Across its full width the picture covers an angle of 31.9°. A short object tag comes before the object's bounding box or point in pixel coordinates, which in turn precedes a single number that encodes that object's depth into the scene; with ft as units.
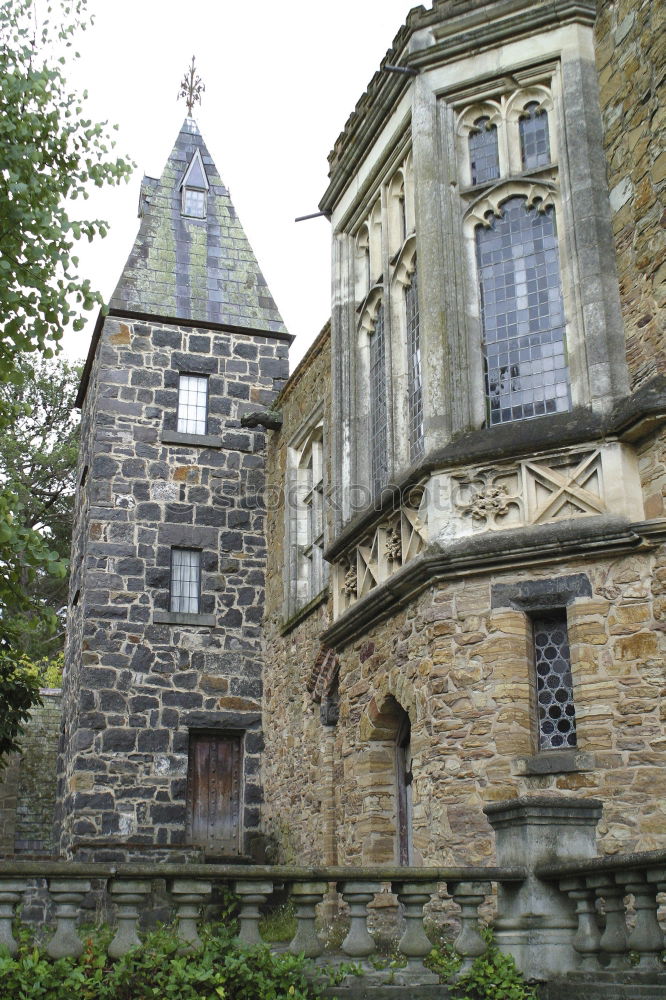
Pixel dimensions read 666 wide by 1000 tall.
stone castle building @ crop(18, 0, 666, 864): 30.96
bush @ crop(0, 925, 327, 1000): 21.29
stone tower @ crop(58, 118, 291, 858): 53.78
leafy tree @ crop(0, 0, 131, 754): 31.14
